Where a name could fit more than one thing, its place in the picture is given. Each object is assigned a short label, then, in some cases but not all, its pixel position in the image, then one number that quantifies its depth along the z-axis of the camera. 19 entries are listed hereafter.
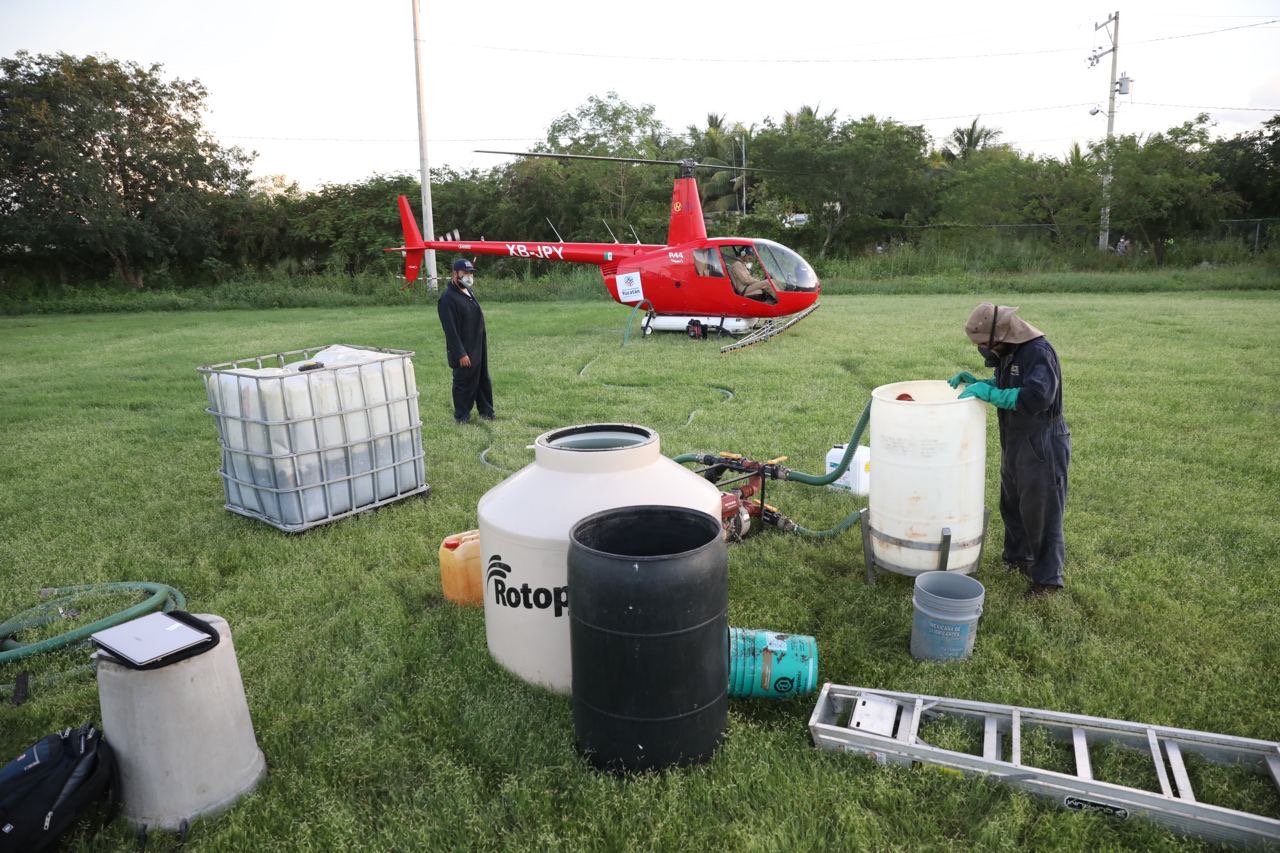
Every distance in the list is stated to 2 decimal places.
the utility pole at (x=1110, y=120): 25.83
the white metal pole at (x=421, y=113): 22.12
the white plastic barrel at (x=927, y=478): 3.78
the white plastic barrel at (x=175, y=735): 2.44
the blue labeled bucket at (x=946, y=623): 3.34
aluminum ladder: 2.40
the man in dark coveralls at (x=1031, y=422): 3.79
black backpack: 2.29
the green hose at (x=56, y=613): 3.55
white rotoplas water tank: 3.06
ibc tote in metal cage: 4.85
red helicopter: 12.87
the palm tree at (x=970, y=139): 43.66
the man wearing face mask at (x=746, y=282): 12.94
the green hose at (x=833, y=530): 4.59
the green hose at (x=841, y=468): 4.30
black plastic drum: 2.47
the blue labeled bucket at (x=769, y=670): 3.11
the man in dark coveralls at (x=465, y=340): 7.49
